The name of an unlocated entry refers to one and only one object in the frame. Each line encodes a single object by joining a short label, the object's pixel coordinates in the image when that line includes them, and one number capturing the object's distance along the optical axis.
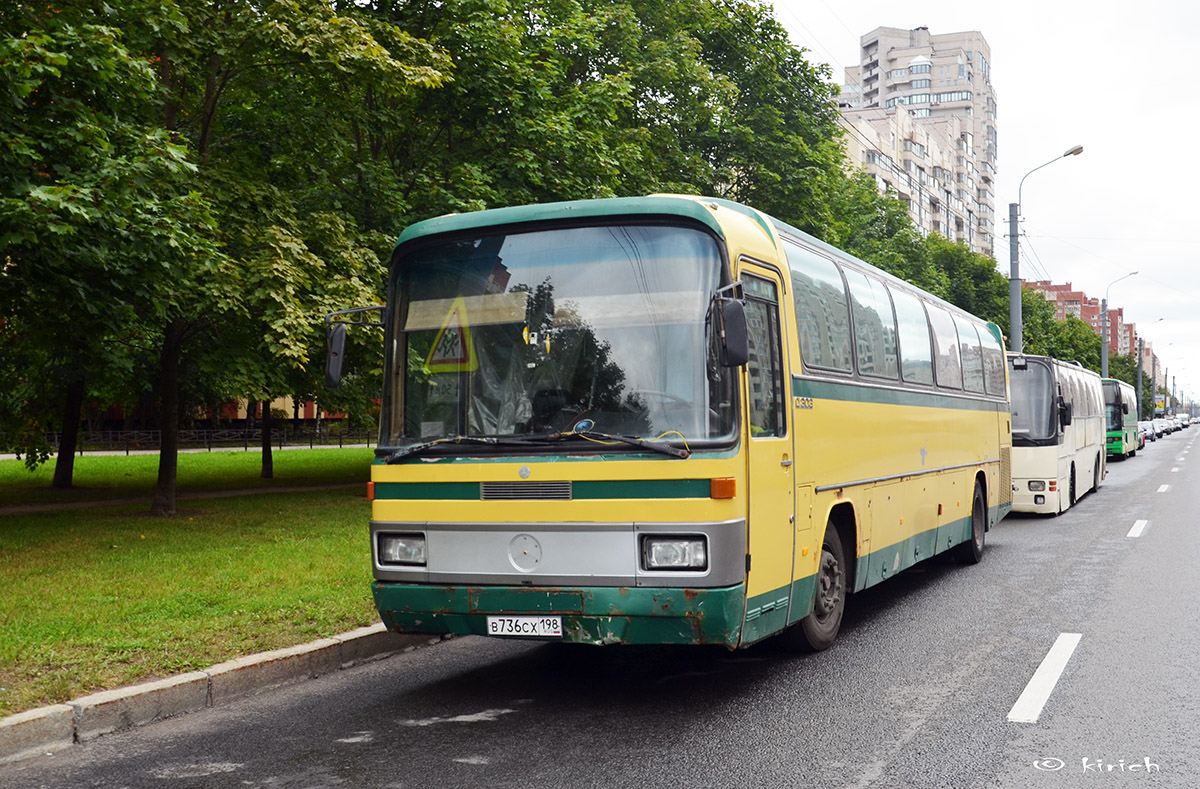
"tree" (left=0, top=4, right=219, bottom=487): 10.38
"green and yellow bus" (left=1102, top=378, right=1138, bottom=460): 40.25
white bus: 18.06
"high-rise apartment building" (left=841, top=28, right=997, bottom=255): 115.88
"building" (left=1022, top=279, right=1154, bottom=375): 185.88
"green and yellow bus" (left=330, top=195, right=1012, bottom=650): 6.00
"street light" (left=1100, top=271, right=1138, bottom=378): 58.28
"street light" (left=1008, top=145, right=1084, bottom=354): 29.29
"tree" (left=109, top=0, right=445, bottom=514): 13.98
